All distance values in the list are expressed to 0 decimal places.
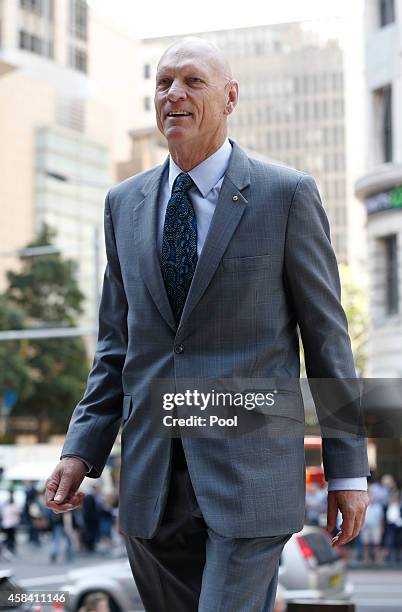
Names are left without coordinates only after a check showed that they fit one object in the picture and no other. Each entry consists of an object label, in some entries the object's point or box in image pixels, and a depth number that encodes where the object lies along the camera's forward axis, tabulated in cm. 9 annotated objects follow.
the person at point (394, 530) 1517
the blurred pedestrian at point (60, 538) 2036
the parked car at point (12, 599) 236
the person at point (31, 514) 2428
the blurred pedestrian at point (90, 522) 2008
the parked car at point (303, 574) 913
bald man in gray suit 205
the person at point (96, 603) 712
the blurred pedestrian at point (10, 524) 2055
